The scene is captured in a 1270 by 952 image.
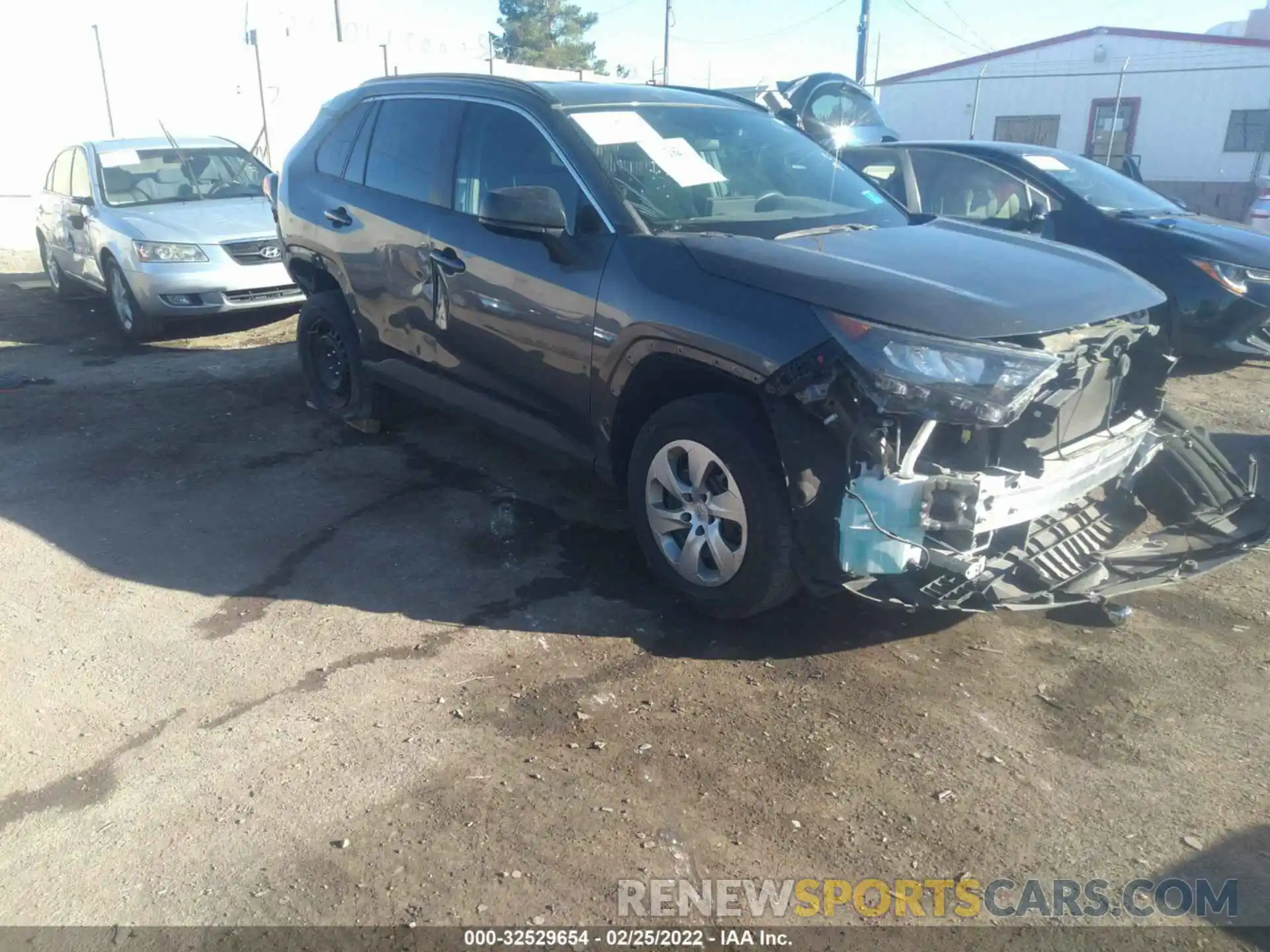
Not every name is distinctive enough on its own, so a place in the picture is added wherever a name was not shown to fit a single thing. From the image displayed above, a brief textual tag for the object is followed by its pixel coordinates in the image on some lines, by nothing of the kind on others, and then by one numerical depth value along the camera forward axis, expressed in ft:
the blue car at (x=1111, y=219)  21.21
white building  77.00
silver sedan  26.43
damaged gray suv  10.19
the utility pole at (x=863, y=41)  83.20
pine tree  152.46
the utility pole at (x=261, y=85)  52.60
